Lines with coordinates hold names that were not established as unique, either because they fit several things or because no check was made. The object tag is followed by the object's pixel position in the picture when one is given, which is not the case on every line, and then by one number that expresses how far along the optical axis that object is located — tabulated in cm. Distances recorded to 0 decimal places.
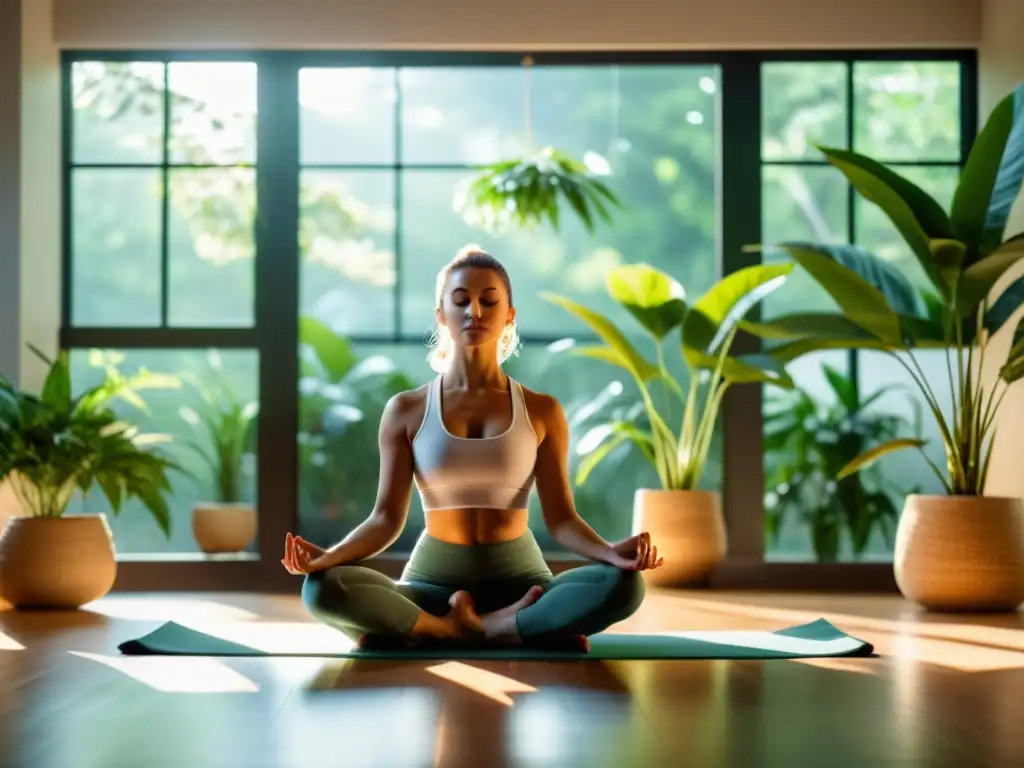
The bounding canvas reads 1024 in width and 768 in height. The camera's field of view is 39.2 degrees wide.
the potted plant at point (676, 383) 529
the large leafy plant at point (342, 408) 591
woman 313
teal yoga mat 317
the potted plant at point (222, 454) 570
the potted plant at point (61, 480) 443
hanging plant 522
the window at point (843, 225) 575
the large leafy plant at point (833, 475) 577
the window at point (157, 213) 570
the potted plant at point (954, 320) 454
